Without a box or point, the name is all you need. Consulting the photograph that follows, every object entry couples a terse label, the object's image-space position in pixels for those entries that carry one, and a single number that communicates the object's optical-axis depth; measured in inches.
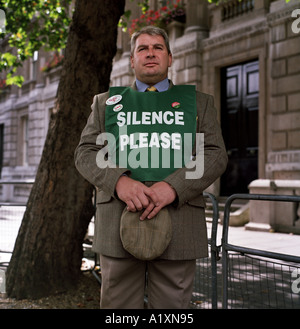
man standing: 76.3
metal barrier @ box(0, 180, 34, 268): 205.5
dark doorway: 417.1
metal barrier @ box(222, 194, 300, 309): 95.2
